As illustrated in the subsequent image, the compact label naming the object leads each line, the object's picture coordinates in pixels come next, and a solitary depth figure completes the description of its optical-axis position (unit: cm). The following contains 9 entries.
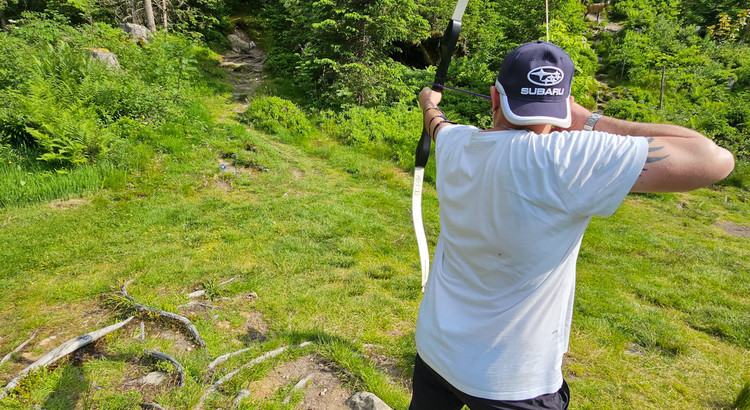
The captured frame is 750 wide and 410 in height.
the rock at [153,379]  281
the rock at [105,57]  954
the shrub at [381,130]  988
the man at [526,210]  109
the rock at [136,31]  1395
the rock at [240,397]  262
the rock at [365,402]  266
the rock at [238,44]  2148
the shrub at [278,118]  1041
